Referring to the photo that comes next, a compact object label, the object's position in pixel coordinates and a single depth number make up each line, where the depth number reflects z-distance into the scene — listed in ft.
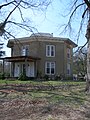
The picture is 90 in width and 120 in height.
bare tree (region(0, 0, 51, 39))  26.33
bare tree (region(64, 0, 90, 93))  18.46
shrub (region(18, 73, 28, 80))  41.75
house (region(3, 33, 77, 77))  48.01
